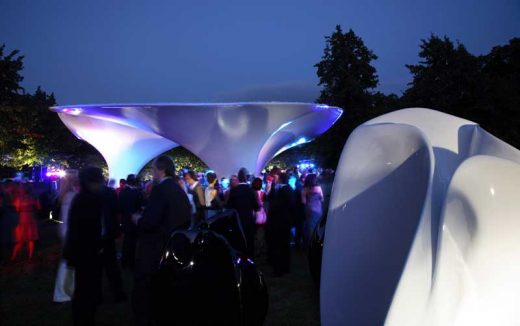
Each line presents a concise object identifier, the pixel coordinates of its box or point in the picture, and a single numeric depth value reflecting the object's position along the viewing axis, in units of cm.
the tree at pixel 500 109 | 2238
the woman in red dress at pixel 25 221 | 995
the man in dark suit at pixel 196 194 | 1056
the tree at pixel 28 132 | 2786
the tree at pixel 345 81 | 3409
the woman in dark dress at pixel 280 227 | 863
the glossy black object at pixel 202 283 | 421
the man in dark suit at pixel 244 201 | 821
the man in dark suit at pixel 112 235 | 576
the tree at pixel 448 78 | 2367
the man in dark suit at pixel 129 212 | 842
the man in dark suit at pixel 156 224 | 482
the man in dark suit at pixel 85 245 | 460
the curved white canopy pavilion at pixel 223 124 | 2148
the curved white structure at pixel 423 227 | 252
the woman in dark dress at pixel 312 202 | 974
